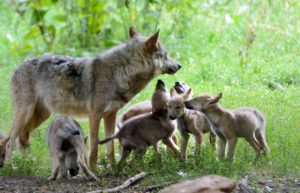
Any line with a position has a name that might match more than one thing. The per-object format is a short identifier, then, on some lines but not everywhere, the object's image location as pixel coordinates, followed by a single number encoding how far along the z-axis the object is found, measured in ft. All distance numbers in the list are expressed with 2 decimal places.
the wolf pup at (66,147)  60.80
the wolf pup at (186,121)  62.65
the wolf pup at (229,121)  62.75
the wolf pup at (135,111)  70.44
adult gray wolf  67.41
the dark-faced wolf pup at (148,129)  62.49
